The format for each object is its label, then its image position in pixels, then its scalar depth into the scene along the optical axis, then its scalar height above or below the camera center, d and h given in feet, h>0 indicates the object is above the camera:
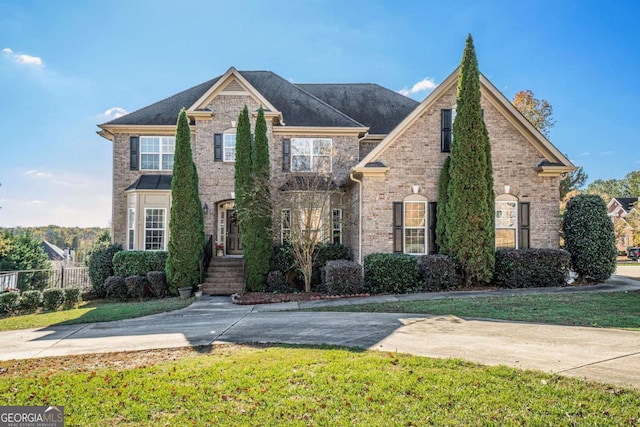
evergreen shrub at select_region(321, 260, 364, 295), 41.57 -5.60
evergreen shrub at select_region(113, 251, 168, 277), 50.90 -4.79
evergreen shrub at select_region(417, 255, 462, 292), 42.50 -4.98
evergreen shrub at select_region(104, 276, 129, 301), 49.55 -7.95
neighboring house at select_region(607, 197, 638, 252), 116.78 +4.54
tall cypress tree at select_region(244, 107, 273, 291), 47.83 +0.83
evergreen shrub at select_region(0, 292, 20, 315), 39.70 -7.89
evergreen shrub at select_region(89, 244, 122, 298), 53.06 -5.93
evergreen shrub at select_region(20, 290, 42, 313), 40.73 -7.94
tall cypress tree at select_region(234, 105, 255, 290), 48.11 +5.52
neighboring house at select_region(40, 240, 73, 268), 186.68 -13.08
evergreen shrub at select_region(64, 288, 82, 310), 43.41 -8.12
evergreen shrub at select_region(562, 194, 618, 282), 44.62 -1.28
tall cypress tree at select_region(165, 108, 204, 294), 48.06 +0.75
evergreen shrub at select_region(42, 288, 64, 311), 41.70 -7.91
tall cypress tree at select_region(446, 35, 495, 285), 43.06 +4.66
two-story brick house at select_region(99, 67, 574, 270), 47.26 +9.56
